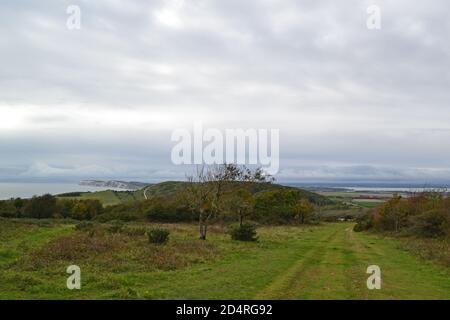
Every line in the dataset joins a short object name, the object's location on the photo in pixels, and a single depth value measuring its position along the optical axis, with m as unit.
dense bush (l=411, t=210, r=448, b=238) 46.16
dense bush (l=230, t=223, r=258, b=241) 38.12
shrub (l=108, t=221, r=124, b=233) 37.78
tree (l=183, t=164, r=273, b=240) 41.06
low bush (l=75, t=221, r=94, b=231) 40.73
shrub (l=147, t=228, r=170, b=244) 30.50
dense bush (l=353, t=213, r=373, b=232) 72.02
